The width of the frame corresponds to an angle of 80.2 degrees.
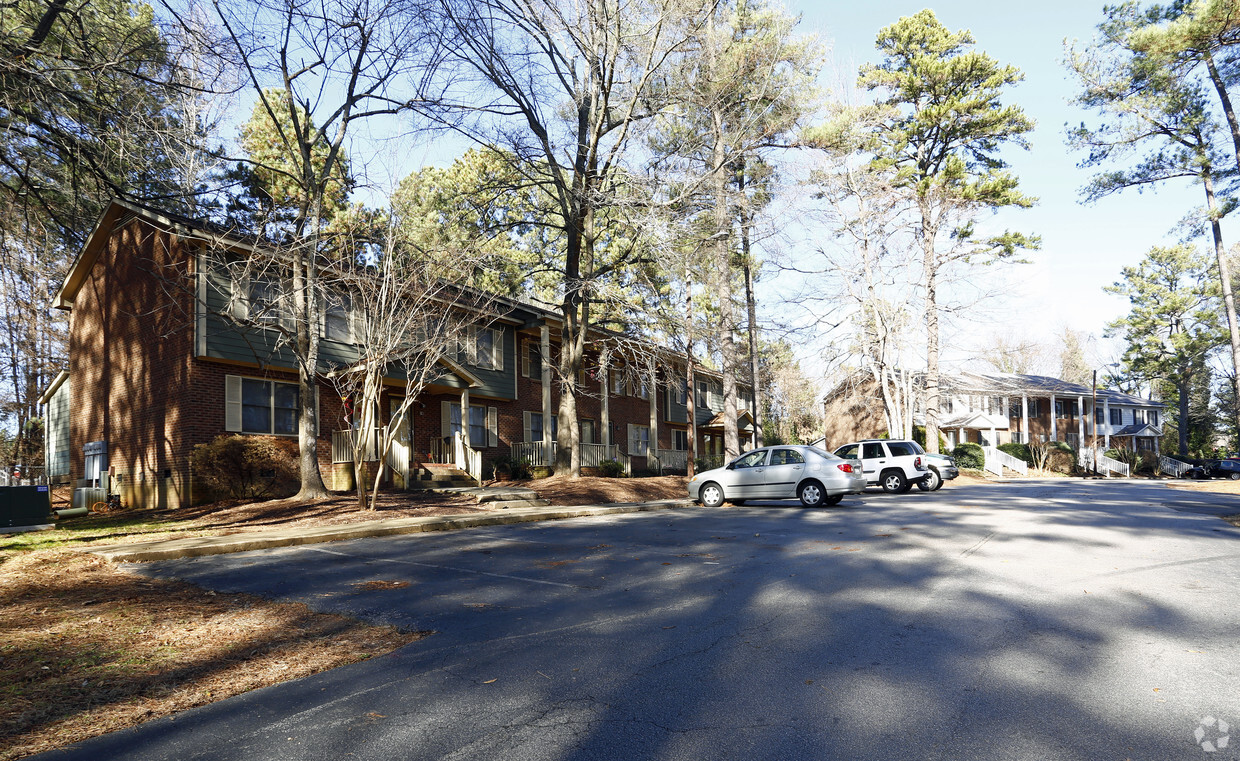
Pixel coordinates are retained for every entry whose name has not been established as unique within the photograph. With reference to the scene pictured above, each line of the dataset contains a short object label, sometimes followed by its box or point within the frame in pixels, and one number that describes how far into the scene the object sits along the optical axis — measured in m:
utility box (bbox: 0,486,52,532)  12.66
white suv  24.36
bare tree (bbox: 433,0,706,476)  19.78
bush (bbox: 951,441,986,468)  39.72
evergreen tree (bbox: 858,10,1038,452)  34.44
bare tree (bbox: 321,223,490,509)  14.73
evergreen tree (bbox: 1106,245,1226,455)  56.94
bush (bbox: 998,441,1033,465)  46.34
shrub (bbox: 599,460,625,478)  27.28
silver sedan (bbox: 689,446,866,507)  17.45
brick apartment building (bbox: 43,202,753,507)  18.38
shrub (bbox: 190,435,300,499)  17.73
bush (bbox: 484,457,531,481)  25.81
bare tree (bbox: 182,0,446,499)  15.84
